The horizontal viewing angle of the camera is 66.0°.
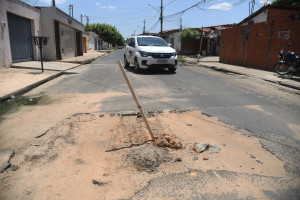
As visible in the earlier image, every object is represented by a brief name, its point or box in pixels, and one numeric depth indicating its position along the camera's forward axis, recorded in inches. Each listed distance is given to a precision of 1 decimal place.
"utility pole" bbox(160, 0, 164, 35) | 1511.6
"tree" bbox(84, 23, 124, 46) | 2785.4
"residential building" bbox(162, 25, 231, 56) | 1136.6
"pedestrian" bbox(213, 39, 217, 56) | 1129.4
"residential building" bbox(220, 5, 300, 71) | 437.7
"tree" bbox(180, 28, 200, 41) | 1206.9
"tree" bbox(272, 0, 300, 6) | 1013.9
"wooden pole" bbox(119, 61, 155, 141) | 128.5
